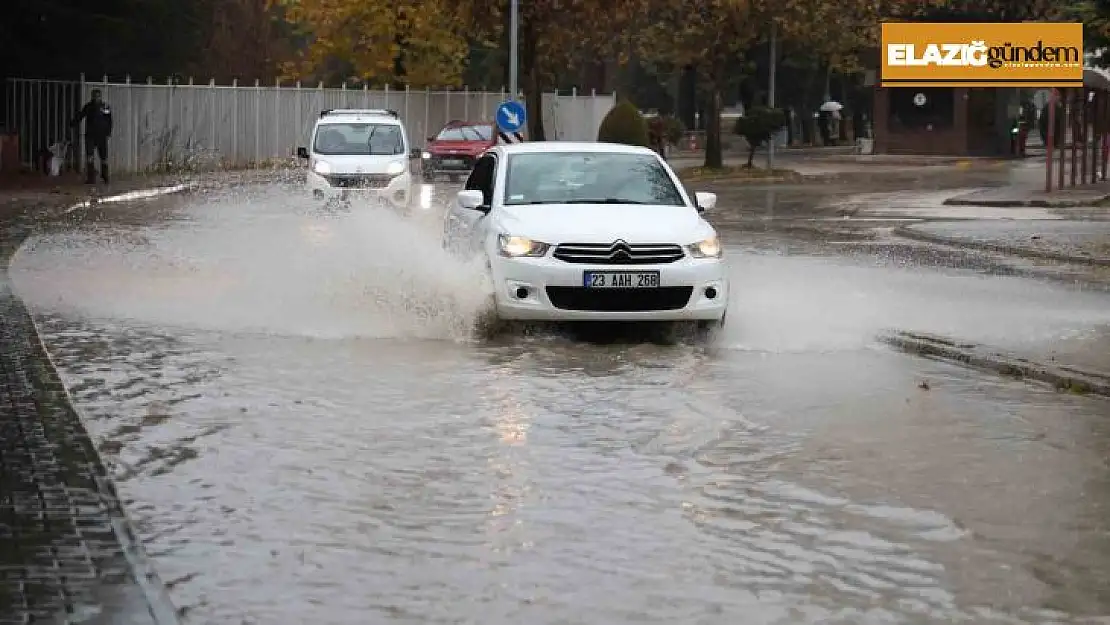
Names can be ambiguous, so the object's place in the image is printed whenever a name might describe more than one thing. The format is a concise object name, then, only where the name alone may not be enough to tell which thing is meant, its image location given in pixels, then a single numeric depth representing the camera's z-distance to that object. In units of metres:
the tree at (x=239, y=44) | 76.56
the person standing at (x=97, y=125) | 38.69
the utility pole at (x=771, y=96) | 57.00
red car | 49.34
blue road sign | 39.00
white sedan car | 14.07
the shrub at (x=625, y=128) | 55.34
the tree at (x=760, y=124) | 54.59
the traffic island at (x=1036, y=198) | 35.78
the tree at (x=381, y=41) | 69.31
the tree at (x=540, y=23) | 53.12
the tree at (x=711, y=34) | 53.28
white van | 31.12
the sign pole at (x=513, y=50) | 43.22
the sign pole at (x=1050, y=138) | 39.19
